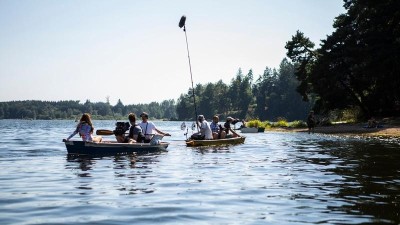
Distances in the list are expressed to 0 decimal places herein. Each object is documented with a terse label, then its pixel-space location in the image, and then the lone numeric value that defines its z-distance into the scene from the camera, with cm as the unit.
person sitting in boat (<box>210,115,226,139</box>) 2805
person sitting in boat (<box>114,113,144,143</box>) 2152
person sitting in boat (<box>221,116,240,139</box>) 2941
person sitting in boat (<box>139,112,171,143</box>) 2216
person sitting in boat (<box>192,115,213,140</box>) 2623
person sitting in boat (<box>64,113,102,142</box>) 1923
